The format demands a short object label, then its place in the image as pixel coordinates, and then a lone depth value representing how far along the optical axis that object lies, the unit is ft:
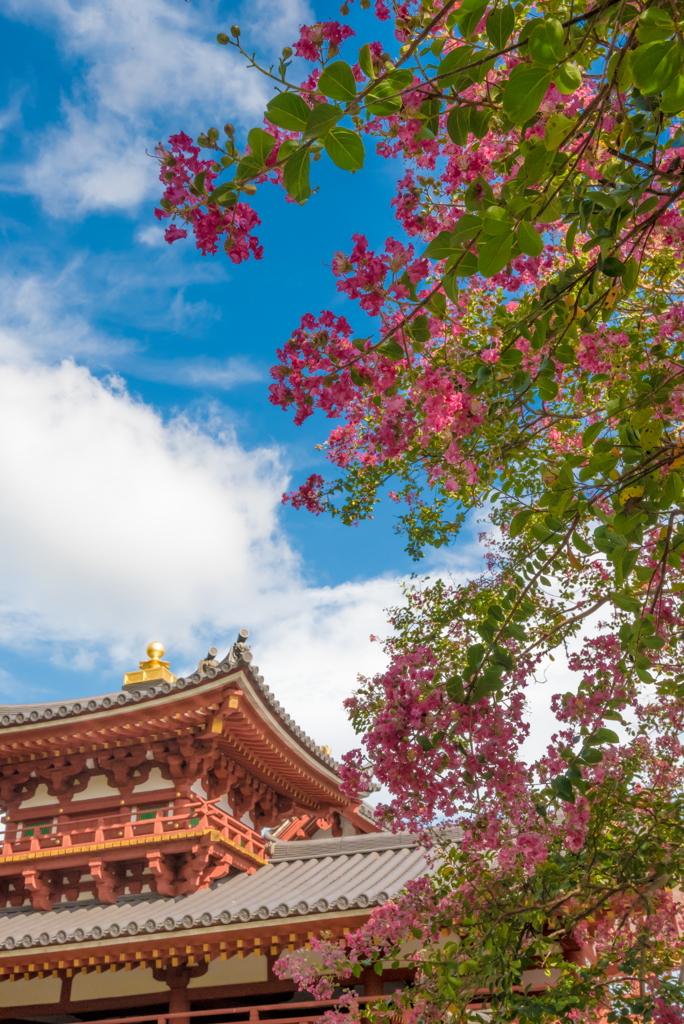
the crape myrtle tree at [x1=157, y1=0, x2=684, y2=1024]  5.86
